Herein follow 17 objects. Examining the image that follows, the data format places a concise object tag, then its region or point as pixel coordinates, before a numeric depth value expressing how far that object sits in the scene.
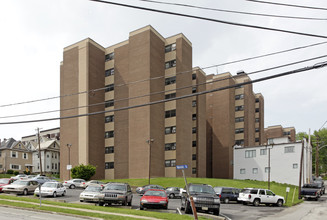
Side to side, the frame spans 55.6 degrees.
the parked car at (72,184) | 43.69
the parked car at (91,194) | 23.09
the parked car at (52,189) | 26.94
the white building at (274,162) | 59.56
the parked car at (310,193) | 38.50
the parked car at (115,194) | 20.67
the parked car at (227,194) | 30.92
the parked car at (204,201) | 17.89
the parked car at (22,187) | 27.64
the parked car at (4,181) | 30.89
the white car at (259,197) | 29.06
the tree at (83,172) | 52.56
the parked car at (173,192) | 35.47
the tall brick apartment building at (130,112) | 54.78
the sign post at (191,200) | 11.29
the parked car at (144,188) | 34.69
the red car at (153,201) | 19.67
